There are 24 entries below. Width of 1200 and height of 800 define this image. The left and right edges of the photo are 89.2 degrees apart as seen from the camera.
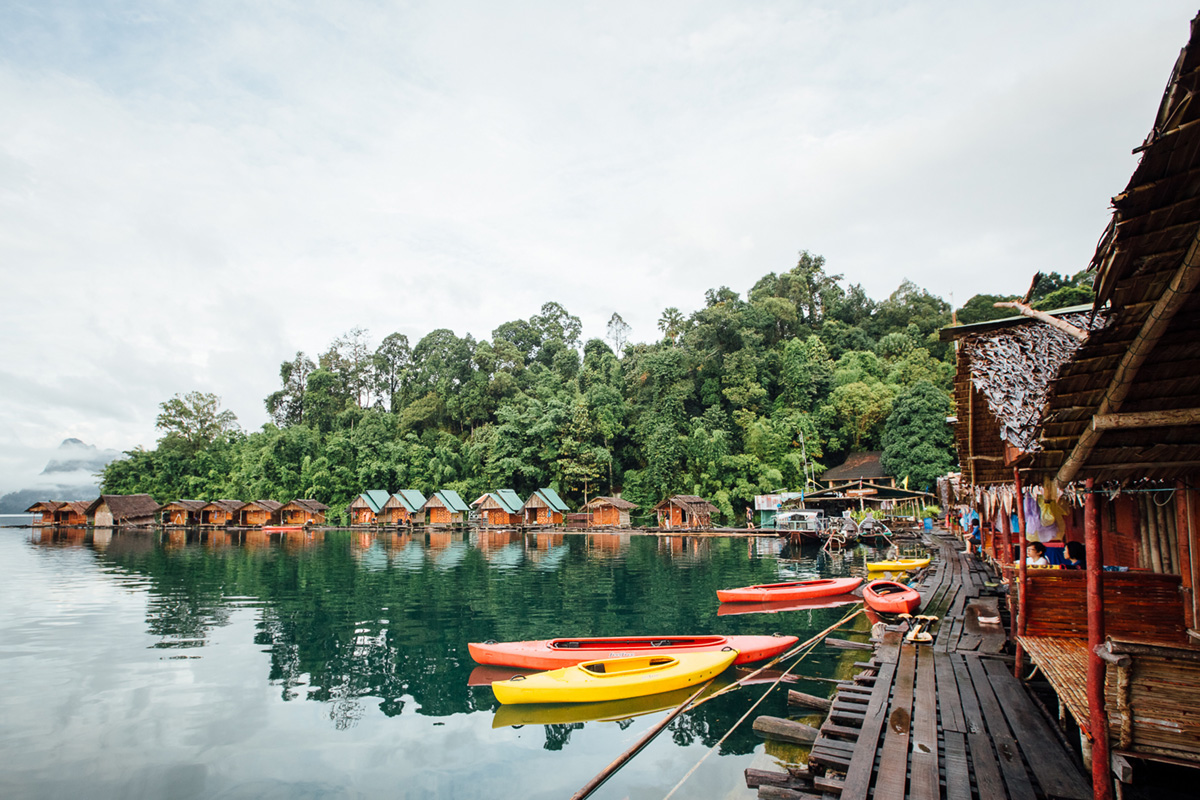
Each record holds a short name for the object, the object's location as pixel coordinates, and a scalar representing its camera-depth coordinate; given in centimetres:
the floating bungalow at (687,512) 4434
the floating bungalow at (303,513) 5528
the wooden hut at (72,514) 5734
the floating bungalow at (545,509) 5194
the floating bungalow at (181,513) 5581
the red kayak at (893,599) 1275
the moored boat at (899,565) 2045
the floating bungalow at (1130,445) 254
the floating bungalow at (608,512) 4806
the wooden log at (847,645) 1139
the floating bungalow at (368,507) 5466
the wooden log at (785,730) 707
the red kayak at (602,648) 1066
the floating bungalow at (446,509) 5381
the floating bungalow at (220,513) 5653
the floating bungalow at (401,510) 5466
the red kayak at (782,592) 1692
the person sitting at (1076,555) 852
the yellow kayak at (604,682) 947
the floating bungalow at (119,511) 5431
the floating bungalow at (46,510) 5756
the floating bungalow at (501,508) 5194
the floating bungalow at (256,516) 5602
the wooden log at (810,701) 823
